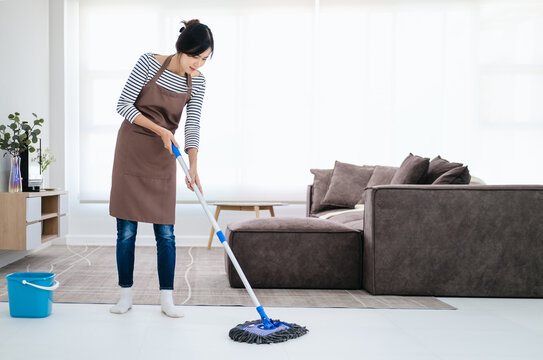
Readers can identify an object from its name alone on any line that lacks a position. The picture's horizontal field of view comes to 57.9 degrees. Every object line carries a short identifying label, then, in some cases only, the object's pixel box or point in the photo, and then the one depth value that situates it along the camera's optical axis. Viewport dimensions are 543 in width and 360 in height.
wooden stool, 4.02
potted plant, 3.36
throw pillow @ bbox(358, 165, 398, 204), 3.86
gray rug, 2.42
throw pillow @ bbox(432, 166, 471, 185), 2.79
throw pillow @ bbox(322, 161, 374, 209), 4.05
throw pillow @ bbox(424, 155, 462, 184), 2.96
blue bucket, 2.06
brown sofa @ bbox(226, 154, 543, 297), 2.58
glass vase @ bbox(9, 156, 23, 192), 3.37
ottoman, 2.74
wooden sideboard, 3.19
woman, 2.08
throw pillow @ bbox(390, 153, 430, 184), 3.01
